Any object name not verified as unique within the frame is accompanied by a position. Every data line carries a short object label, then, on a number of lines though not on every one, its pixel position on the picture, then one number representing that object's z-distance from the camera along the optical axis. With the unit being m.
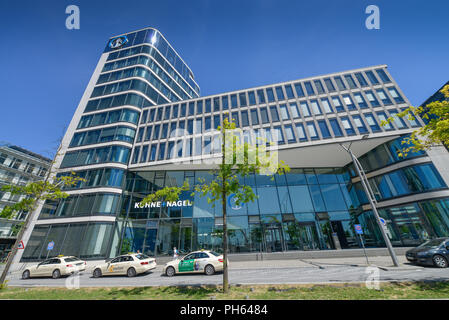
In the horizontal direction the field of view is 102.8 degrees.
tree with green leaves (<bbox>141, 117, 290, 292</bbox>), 8.34
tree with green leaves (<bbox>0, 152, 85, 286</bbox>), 10.73
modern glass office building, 20.00
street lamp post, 10.69
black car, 10.21
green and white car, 11.76
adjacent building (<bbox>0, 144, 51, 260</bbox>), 34.25
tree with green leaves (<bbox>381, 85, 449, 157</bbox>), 7.81
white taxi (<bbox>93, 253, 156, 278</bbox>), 12.33
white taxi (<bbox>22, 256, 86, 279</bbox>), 13.45
